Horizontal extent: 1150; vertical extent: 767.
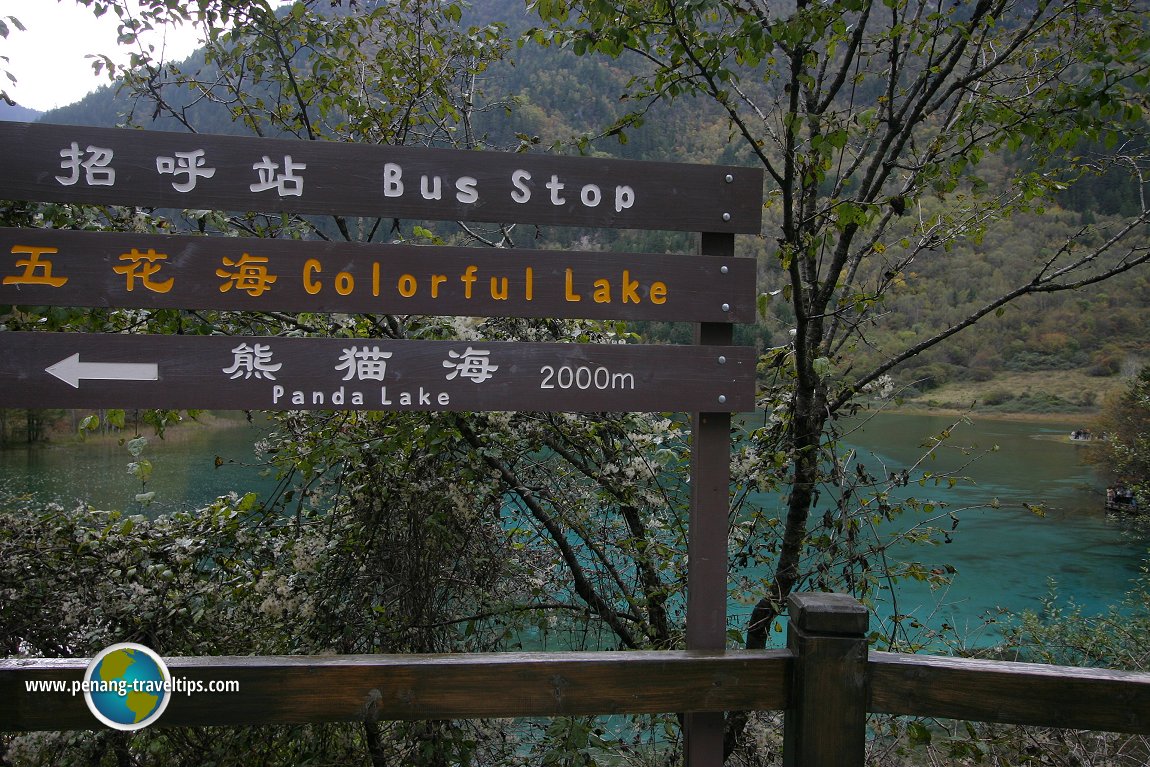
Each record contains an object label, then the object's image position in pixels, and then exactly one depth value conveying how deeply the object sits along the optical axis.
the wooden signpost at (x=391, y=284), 1.93
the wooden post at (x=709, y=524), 2.16
